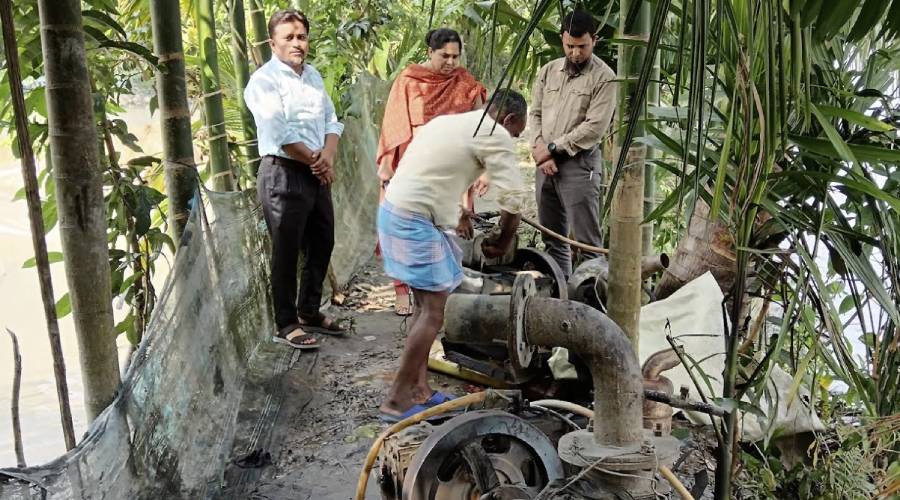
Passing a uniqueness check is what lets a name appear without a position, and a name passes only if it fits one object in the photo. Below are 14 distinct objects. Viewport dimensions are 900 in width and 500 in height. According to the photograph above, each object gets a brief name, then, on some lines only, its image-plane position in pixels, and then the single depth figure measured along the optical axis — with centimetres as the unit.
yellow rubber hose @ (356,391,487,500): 235
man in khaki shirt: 463
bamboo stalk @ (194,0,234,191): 417
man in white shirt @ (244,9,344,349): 433
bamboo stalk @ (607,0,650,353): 250
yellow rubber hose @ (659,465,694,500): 208
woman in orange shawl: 519
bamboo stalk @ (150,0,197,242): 304
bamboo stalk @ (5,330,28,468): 189
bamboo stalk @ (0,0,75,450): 173
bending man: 351
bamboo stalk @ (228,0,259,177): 469
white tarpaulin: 326
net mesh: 200
